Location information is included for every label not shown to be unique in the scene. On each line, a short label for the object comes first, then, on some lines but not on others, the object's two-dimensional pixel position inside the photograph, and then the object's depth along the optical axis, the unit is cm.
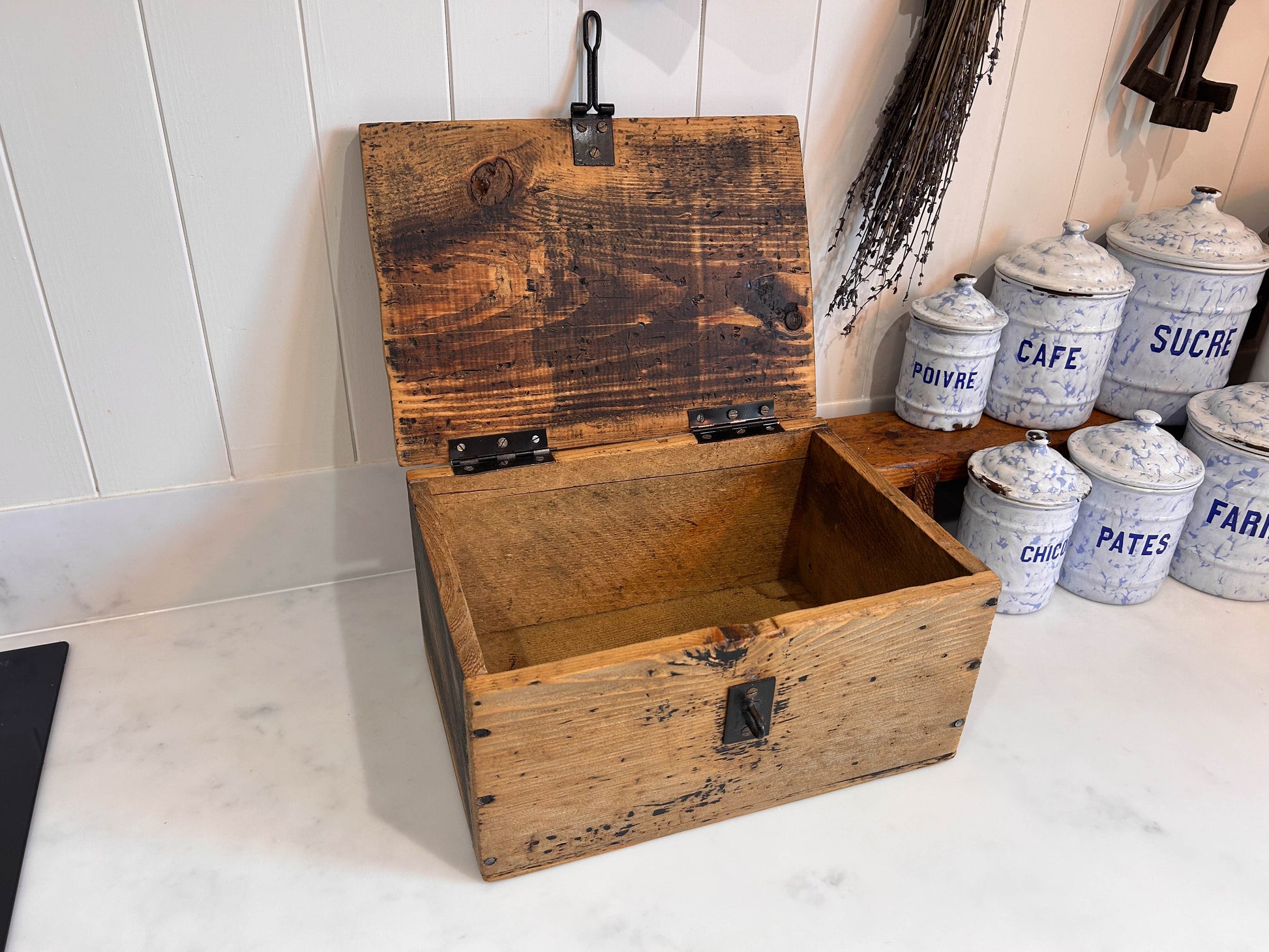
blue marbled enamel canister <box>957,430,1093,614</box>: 120
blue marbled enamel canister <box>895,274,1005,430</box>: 130
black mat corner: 90
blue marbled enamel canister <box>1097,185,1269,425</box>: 133
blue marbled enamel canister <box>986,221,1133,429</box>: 131
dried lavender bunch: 115
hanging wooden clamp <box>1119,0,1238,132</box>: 129
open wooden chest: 86
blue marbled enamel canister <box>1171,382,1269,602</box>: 126
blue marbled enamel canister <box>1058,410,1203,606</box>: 122
